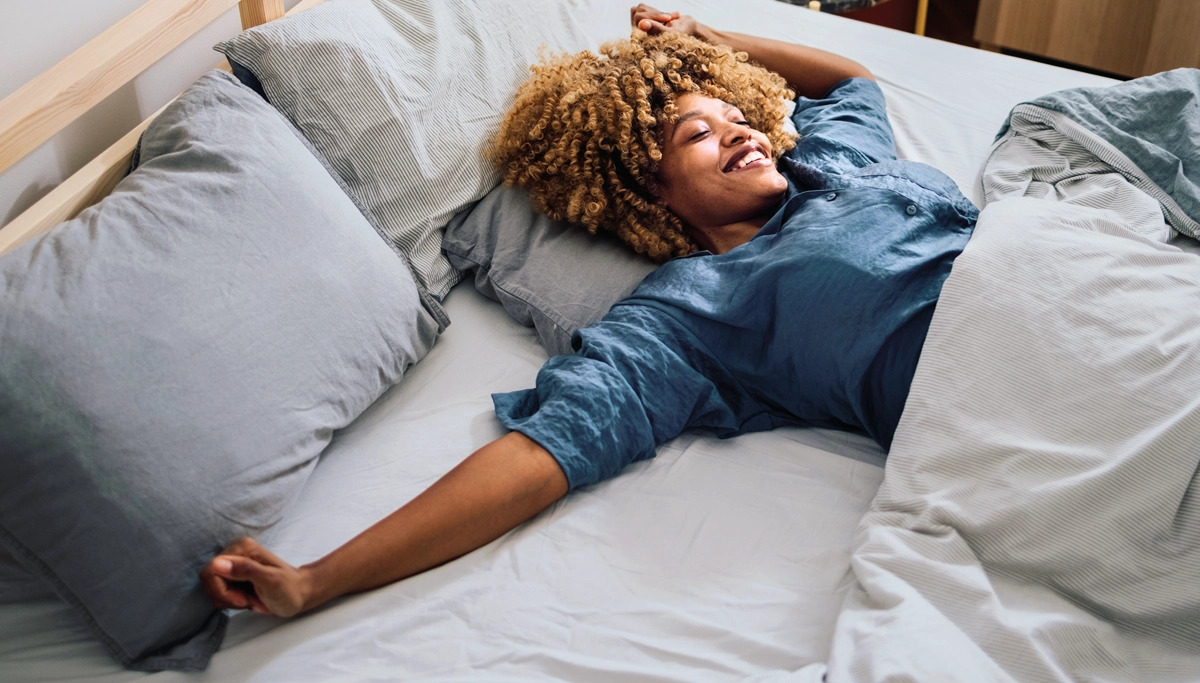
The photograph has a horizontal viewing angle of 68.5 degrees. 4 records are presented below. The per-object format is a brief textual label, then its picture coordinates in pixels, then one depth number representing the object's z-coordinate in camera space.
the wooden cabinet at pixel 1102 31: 2.50
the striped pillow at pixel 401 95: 1.25
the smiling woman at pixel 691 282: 0.97
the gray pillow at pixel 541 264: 1.26
